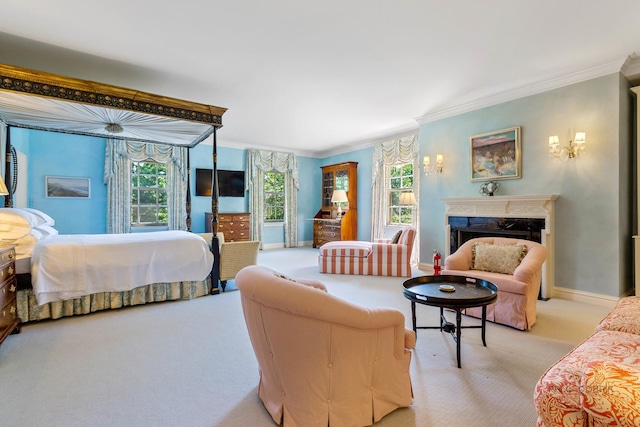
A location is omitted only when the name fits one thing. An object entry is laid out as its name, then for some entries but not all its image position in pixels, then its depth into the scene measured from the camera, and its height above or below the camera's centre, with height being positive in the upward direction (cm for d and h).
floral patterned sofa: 92 -69
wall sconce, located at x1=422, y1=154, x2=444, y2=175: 527 +84
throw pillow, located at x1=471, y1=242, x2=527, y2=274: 328 -51
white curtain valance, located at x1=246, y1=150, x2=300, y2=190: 813 +139
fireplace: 414 -25
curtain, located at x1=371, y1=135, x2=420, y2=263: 660 +96
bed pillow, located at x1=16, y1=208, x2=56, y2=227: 381 -4
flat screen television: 744 +76
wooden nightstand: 254 -72
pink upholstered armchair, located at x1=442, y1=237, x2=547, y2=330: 289 -65
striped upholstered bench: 520 -80
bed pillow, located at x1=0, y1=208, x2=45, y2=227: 297 -3
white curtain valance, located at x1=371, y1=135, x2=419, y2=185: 647 +132
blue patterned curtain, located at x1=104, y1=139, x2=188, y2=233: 631 +77
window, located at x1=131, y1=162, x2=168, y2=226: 680 +45
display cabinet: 789 +3
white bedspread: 312 -56
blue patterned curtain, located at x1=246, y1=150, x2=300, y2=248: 817 +73
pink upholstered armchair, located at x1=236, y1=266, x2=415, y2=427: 144 -71
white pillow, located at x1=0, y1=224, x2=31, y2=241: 293 -16
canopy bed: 308 -31
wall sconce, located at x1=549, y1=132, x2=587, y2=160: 375 +81
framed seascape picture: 581 +54
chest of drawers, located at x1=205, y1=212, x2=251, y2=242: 728 -30
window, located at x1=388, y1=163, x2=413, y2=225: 682 +50
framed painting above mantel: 440 +84
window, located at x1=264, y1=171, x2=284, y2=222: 859 +47
